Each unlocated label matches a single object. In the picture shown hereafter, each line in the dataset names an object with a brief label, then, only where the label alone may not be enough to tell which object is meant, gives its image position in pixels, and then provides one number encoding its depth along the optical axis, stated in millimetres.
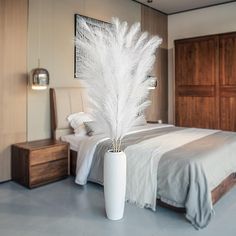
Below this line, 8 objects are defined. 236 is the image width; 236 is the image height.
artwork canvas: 4359
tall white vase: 2479
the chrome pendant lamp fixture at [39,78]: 3686
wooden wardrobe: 5117
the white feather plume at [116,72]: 2396
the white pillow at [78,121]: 3973
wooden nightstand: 3373
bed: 2658
